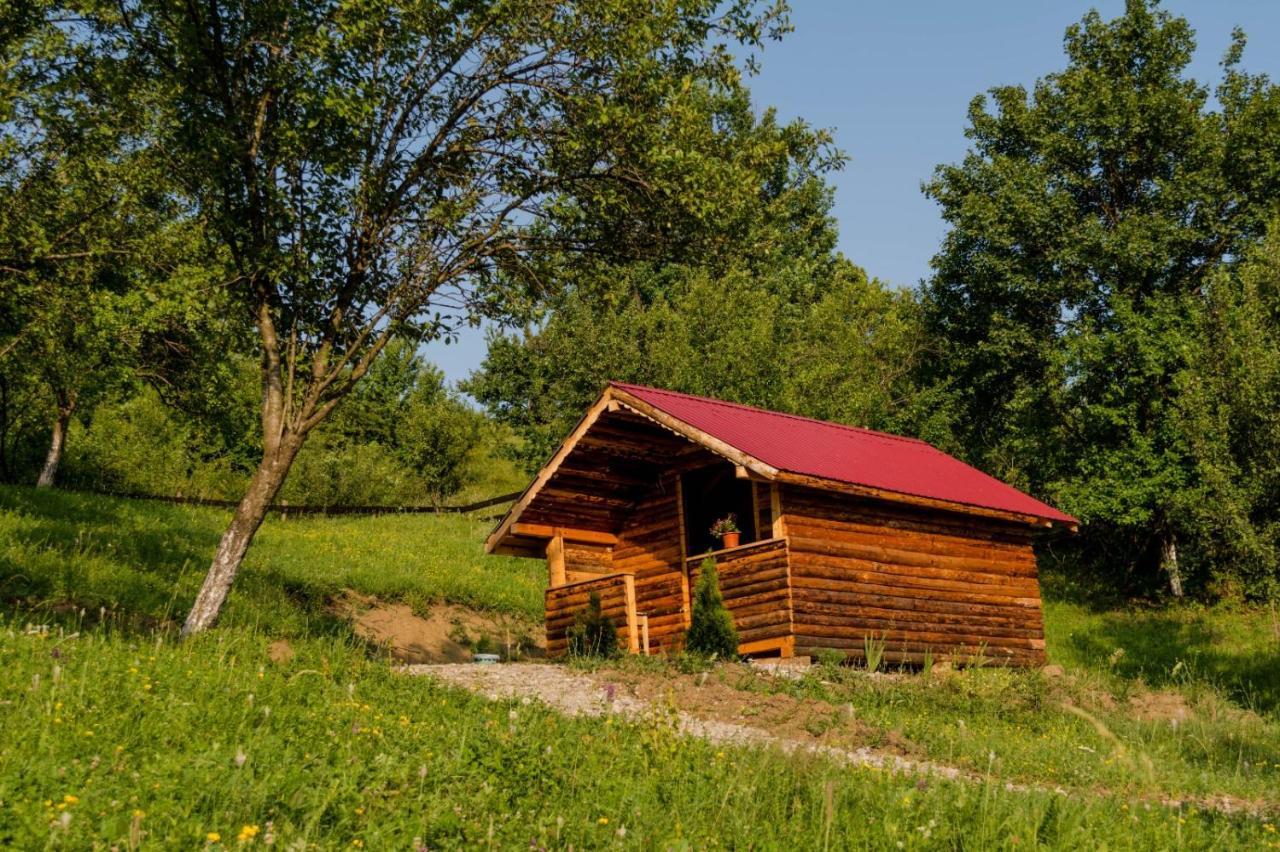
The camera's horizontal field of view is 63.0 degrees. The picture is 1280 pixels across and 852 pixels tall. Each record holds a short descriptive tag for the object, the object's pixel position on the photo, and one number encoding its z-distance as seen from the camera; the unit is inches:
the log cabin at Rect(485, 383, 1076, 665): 660.7
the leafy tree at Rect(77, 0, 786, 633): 503.8
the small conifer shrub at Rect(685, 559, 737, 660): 639.1
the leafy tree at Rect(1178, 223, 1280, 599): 827.4
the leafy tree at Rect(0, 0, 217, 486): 542.9
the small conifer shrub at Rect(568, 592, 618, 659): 695.7
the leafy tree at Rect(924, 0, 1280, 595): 1197.7
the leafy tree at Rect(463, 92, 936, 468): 1350.9
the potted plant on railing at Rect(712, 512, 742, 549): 706.2
